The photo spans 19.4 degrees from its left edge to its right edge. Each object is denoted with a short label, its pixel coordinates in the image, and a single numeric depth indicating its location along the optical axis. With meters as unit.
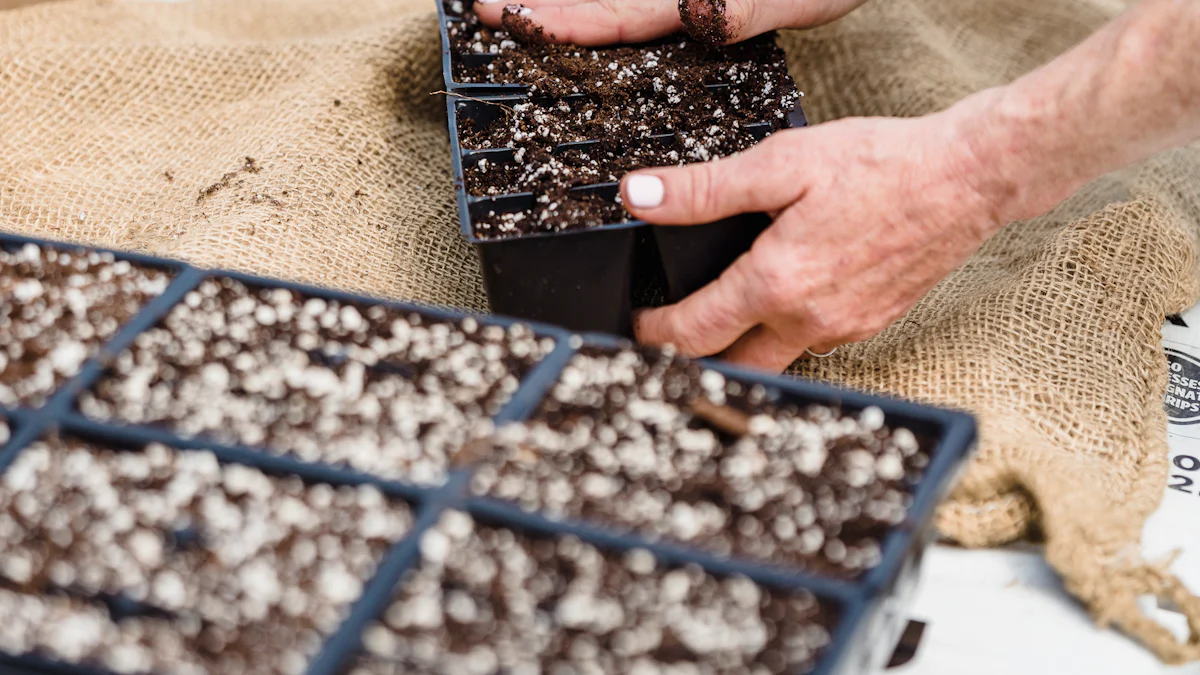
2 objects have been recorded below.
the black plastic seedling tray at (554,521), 1.05
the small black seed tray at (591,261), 1.17
